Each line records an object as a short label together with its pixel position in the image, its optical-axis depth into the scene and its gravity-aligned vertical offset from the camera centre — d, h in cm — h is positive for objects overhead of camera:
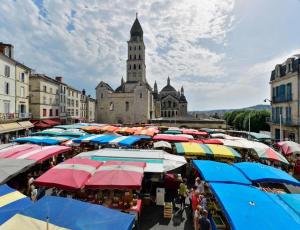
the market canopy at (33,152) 1124 -205
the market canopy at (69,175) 775 -230
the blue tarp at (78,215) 473 -233
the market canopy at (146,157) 1029 -223
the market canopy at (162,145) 1621 -221
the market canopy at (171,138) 1851 -194
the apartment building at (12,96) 2758 +276
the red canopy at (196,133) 2429 -193
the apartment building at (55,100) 3806 +325
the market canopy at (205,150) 1318 -219
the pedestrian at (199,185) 986 -326
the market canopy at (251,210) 518 -257
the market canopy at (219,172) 864 -248
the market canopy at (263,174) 886 -252
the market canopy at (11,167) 836 -222
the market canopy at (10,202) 533 -241
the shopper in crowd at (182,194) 1009 -366
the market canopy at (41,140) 1592 -188
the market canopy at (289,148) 1568 -240
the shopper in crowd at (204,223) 701 -351
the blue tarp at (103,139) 1647 -187
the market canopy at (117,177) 769 -232
